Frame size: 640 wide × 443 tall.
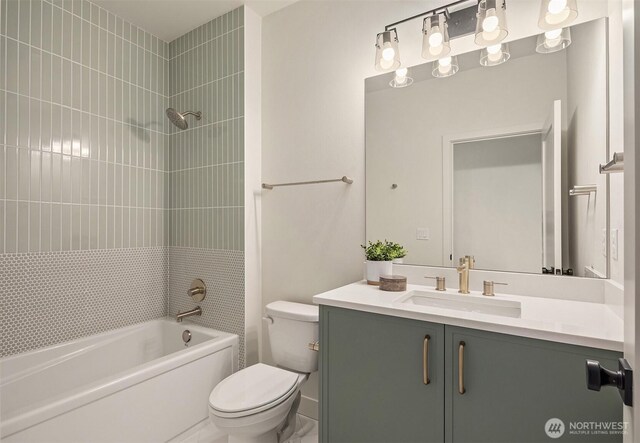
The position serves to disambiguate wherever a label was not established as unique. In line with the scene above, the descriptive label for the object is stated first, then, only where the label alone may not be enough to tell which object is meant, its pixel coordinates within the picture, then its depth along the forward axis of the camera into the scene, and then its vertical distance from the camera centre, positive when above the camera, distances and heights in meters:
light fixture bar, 1.57 +0.98
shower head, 2.27 +0.73
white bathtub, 1.37 -0.82
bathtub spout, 2.32 -0.62
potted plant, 1.67 -0.17
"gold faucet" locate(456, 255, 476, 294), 1.52 -0.23
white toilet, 1.48 -0.79
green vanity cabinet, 0.96 -0.52
